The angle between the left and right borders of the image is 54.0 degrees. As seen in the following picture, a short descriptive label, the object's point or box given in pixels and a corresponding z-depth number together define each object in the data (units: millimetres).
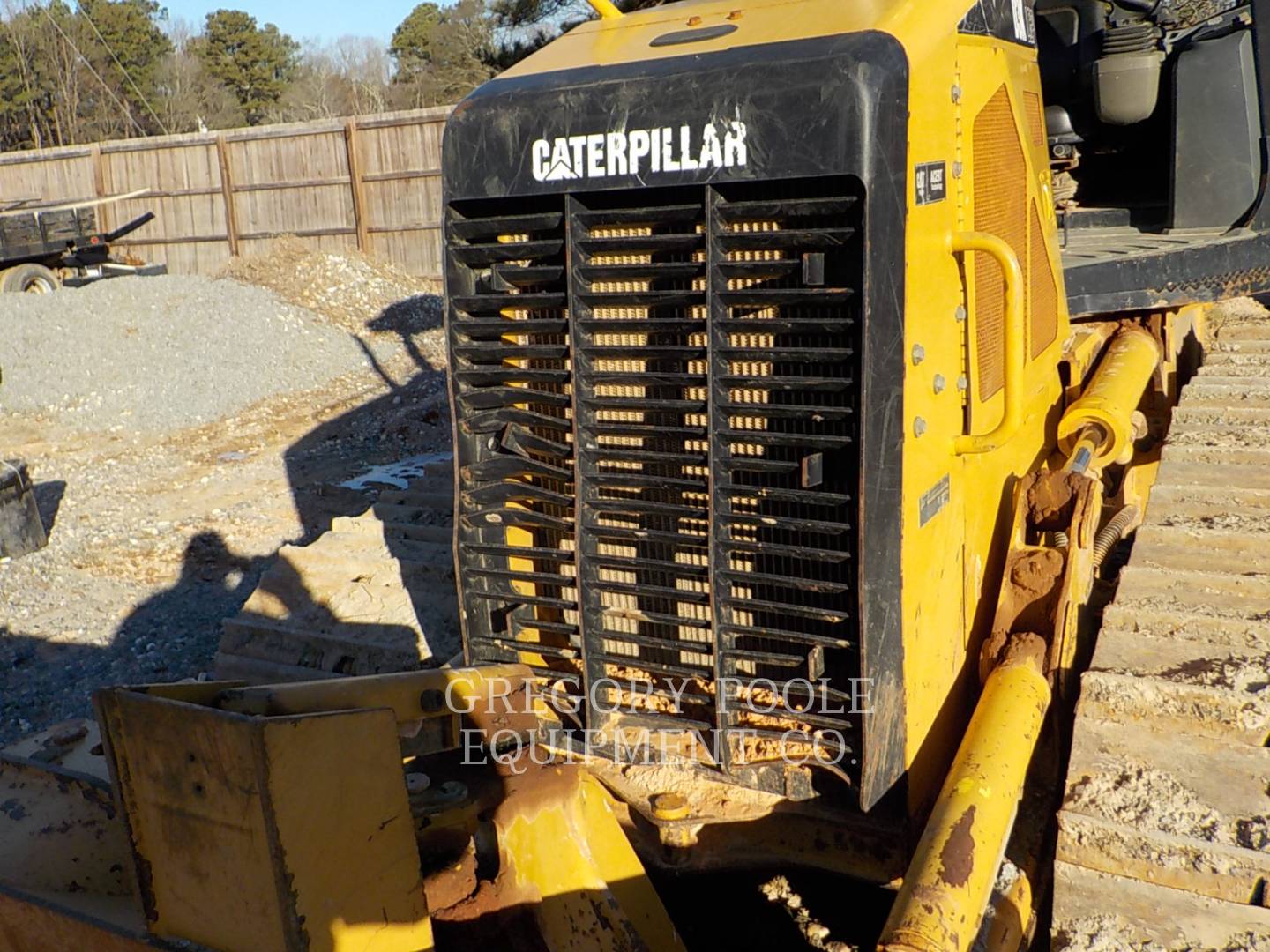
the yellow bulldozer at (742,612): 2381
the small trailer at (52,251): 19891
